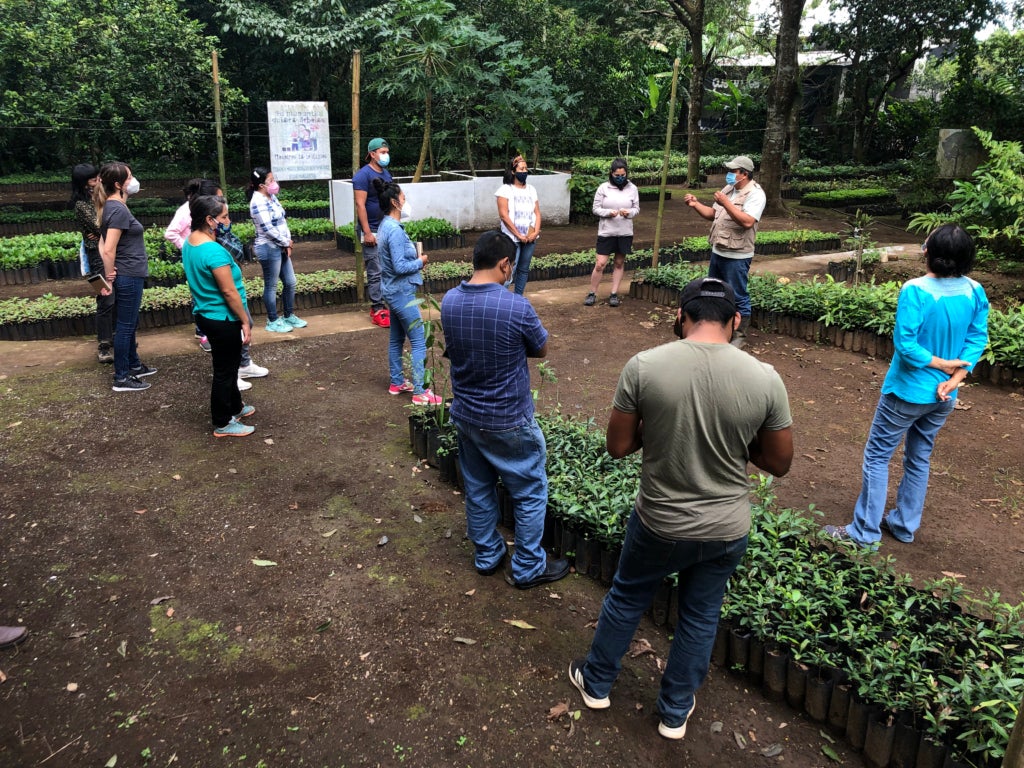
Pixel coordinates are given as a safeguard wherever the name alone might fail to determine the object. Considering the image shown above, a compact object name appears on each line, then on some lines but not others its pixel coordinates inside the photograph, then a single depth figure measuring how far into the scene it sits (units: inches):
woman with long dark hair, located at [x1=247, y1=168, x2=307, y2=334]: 288.0
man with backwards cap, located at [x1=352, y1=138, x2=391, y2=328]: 312.0
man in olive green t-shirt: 101.6
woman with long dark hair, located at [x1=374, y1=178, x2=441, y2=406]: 228.8
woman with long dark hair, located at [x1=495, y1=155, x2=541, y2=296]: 316.2
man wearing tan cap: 277.9
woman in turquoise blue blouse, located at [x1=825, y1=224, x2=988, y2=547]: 158.4
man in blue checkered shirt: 142.7
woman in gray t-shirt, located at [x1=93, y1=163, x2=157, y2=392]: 238.8
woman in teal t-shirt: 207.8
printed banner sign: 553.9
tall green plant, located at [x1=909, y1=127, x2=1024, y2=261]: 362.0
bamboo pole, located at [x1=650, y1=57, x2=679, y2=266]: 376.2
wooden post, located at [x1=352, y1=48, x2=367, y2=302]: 329.4
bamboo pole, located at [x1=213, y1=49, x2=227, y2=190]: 361.4
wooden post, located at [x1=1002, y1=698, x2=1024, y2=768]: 77.3
